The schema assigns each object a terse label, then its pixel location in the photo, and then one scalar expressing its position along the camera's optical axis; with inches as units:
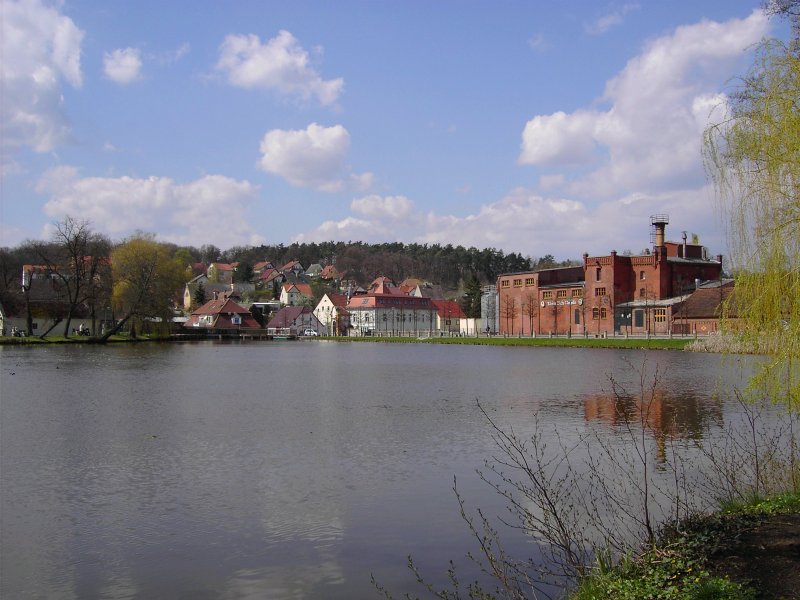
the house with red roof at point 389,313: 4938.5
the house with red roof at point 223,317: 4591.5
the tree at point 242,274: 7096.5
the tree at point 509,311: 3735.2
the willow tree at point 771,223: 402.0
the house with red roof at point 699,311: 2689.5
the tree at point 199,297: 5502.0
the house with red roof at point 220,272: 7086.6
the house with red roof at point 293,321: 4868.9
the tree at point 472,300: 4909.0
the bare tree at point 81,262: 2940.5
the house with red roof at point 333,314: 5009.8
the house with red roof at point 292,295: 6097.4
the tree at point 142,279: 3058.6
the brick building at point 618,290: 3070.9
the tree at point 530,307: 3582.7
